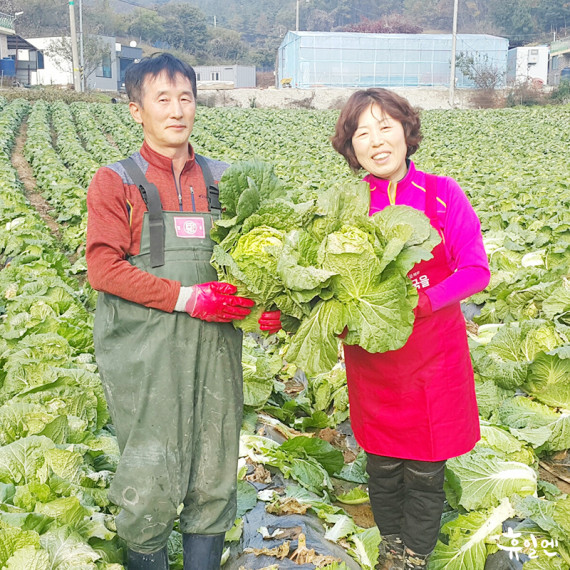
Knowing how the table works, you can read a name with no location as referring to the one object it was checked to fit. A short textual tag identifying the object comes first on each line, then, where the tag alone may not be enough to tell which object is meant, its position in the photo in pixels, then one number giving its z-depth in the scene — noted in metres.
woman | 2.53
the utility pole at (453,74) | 41.29
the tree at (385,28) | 76.88
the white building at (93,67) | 58.69
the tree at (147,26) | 83.50
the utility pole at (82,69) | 48.34
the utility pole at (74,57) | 40.47
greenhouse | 49.34
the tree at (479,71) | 47.78
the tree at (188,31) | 82.50
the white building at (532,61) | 61.16
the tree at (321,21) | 101.12
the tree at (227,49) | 81.88
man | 2.29
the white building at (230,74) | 67.94
